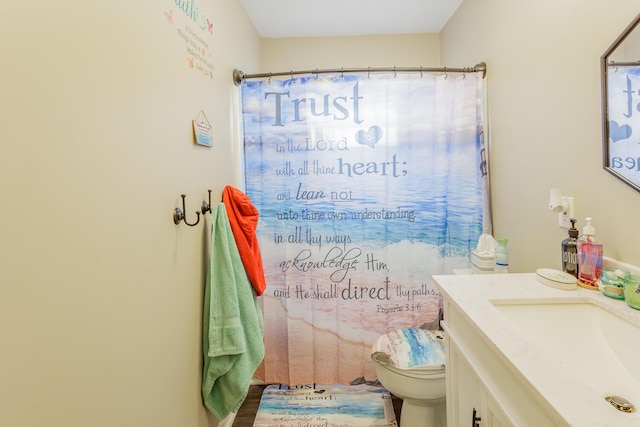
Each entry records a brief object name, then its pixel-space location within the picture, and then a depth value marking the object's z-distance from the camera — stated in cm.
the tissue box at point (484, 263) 147
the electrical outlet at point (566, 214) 110
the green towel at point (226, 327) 124
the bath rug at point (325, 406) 165
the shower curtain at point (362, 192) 165
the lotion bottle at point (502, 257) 141
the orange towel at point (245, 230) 137
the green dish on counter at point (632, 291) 80
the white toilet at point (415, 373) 132
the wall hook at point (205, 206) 129
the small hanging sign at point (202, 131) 123
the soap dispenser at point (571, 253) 103
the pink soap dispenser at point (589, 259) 95
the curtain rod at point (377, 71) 162
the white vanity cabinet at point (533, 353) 52
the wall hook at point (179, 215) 108
